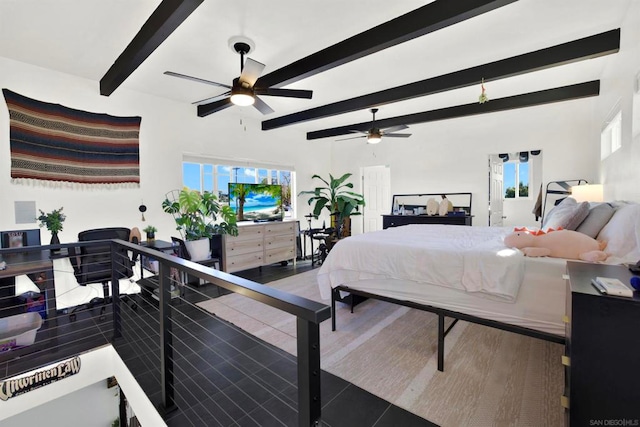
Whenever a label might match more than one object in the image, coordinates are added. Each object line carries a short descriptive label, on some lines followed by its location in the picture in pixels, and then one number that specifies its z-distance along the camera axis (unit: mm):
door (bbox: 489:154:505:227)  4984
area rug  1678
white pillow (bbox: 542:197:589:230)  2207
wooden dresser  4414
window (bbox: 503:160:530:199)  4754
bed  1779
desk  2141
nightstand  964
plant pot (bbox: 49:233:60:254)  2992
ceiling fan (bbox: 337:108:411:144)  4453
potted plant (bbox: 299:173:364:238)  5773
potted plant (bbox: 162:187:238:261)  3943
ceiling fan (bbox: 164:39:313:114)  2528
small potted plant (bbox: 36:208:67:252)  2994
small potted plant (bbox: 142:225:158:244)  3659
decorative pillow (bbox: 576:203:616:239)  2053
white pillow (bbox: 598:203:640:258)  1699
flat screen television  4938
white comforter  1897
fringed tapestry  2998
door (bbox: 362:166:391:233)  6316
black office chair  3023
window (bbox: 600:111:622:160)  2743
